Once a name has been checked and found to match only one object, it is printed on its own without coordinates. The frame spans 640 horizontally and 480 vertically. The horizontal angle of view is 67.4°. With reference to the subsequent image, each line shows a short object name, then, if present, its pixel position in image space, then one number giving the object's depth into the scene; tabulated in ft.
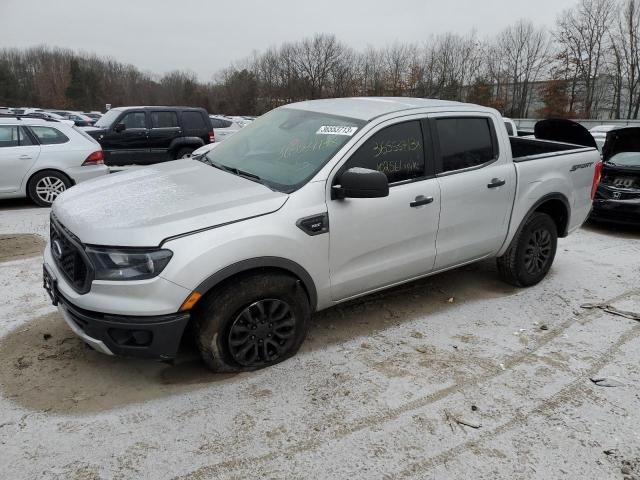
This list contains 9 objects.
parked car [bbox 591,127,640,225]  23.72
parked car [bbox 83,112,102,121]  99.81
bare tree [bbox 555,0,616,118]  161.17
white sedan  25.23
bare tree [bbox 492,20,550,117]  182.09
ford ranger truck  8.96
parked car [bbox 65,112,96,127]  87.69
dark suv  36.76
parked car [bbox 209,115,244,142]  53.47
